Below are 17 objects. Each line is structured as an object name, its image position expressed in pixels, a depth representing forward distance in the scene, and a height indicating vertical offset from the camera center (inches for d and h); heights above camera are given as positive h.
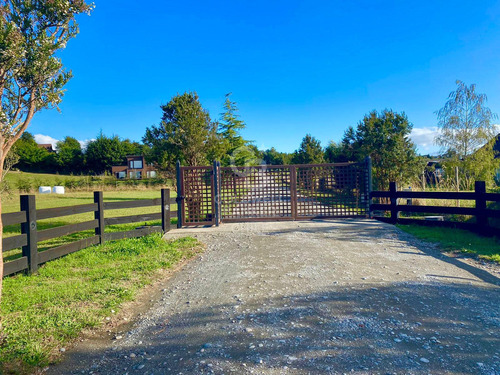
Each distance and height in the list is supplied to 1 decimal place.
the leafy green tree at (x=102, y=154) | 2379.4 +281.0
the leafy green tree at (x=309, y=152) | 1038.4 +119.0
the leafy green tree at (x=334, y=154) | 844.9 +100.4
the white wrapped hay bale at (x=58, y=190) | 1083.9 +2.4
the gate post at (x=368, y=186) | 383.9 -2.2
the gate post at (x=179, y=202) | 356.5 -16.3
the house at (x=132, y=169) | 2298.2 +158.3
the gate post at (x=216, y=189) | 359.9 -2.0
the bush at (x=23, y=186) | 1027.9 +18.6
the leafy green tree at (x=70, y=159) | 2283.5 +237.9
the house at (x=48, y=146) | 2956.2 +443.0
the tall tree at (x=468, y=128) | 434.0 +78.8
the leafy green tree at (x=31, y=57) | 117.4 +55.6
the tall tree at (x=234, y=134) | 948.6 +168.2
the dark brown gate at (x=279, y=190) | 369.4 -5.3
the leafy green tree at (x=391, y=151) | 537.3 +59.5
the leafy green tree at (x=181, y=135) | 510.0 +90.7
